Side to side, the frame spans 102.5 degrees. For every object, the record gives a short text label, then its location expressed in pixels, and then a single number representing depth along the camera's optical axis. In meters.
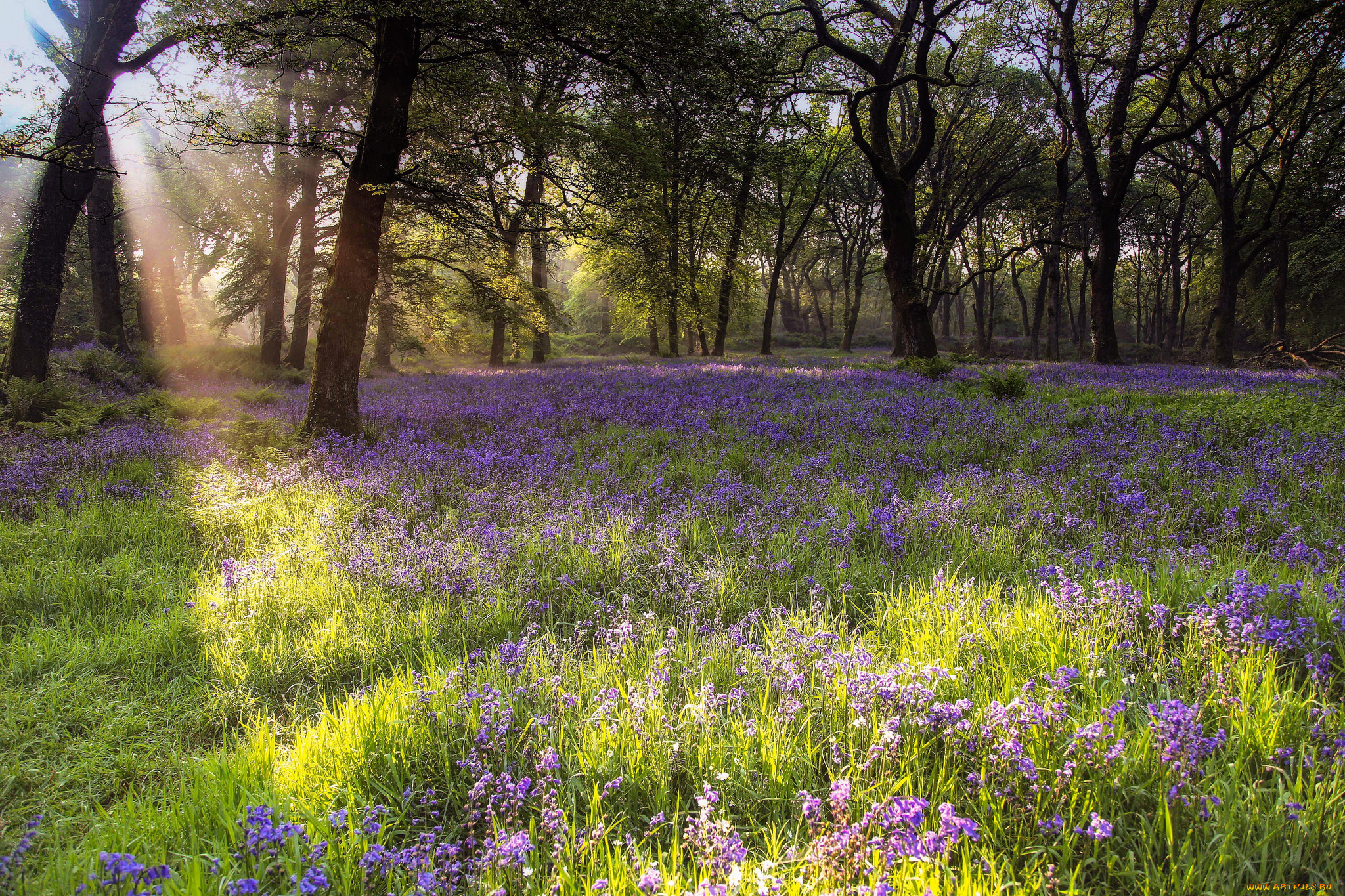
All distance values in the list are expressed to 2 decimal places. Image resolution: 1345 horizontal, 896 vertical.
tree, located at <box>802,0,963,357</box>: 14.19
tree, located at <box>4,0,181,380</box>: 9.98
